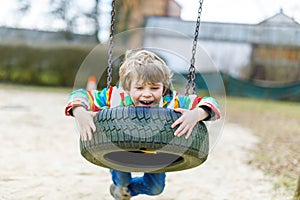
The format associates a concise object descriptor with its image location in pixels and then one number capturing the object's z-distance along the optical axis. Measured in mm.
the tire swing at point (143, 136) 2061
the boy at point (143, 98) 2201
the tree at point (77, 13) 24219
